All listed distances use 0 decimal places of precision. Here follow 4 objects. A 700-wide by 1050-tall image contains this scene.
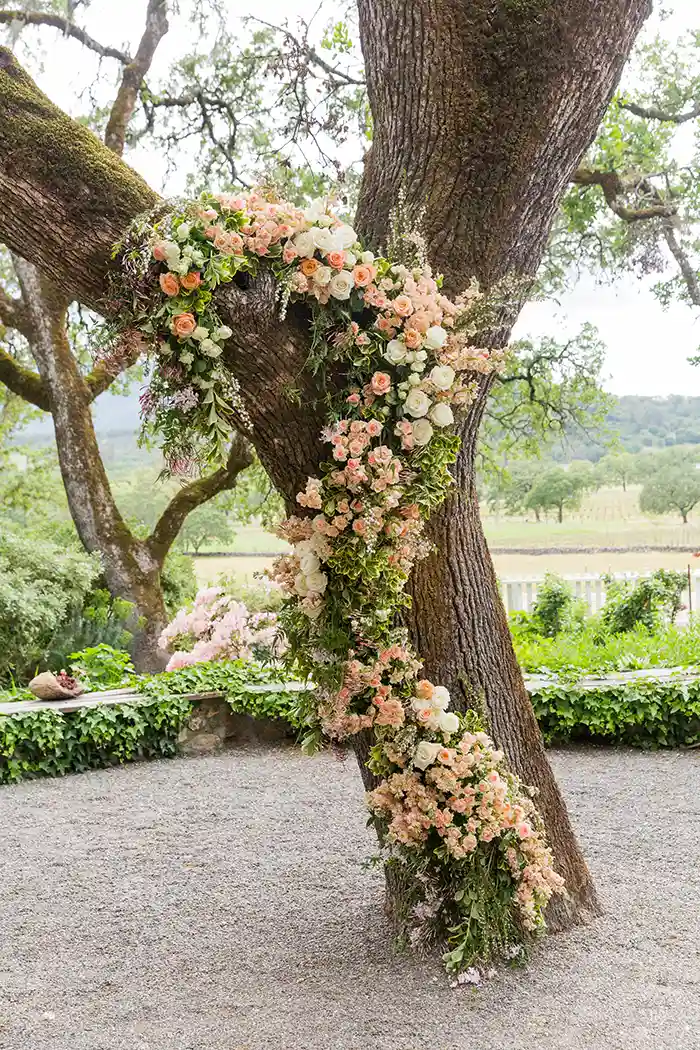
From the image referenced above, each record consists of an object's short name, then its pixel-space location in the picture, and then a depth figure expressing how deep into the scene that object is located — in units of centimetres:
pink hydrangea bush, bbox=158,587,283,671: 591
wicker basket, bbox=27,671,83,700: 486
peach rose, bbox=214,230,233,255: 221
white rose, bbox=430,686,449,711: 253
